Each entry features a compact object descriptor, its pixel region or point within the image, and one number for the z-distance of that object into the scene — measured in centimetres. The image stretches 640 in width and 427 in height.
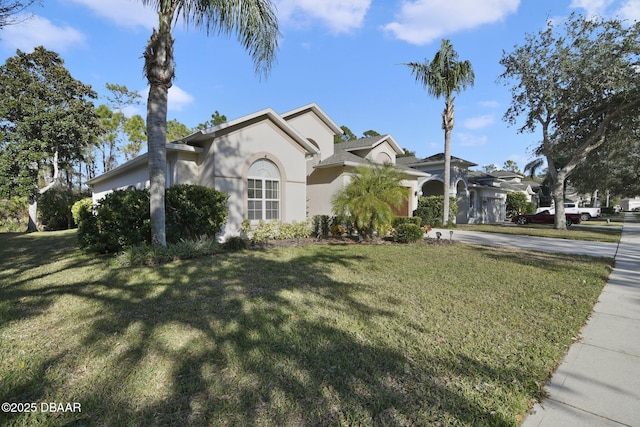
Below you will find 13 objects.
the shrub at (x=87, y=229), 931
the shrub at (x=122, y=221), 891
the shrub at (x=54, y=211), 2236
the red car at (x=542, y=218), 2333
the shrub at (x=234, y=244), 1024
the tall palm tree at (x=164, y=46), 817
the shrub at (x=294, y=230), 1281
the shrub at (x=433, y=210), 2080
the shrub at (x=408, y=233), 1240
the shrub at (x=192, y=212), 991
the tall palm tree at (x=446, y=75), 1841
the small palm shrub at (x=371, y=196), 1127
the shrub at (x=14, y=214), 2319
